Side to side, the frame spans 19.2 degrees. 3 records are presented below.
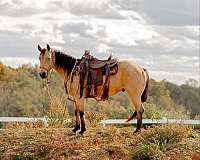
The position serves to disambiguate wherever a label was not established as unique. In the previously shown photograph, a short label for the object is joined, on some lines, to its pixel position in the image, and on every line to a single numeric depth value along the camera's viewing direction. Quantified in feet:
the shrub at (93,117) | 55.06
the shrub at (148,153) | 37.55
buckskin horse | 42.96
